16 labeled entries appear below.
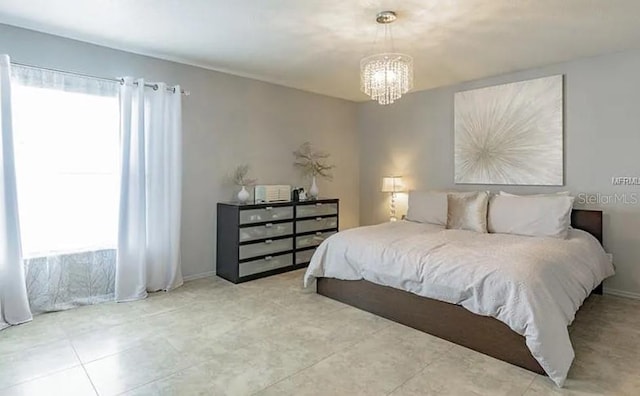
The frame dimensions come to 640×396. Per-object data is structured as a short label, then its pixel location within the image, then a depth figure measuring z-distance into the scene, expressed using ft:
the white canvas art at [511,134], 12.89
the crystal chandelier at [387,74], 9.56
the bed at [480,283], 7.16
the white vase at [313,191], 16.22
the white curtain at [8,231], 9.30
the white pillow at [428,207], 13.64
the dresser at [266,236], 13.37
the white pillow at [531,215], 11.10
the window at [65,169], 9.91
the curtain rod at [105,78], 9.96
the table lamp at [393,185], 17.06
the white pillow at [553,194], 12.20
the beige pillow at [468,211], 12.62
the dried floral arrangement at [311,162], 16.89
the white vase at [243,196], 13.96
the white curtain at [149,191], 11.35
